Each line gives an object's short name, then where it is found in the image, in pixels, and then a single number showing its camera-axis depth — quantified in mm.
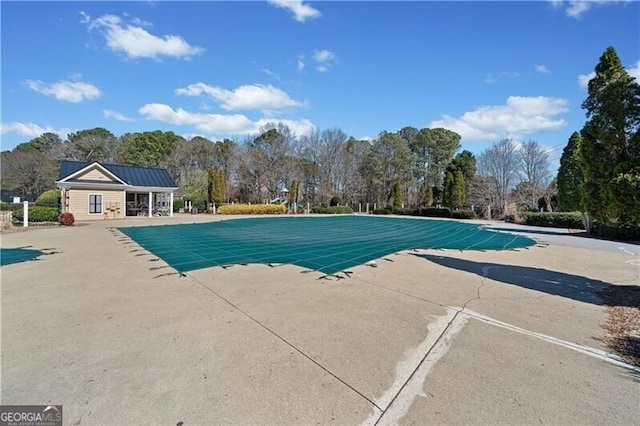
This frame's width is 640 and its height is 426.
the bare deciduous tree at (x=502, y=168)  31531
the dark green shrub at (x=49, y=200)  21234
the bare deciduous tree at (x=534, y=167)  29384
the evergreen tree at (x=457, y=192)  28812
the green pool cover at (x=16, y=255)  6668
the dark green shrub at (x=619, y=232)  13016
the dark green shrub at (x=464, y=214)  26875
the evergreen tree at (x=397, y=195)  34469
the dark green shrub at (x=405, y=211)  31228
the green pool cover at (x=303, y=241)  7109
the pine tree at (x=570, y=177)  15602
